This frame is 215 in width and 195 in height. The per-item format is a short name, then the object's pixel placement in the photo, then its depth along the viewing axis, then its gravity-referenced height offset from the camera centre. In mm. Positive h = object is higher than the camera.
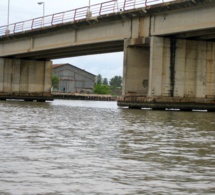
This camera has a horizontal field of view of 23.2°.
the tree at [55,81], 146838 +4265
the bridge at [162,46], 37031 +4222
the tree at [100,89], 170000 +2814
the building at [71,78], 152500 +5544
